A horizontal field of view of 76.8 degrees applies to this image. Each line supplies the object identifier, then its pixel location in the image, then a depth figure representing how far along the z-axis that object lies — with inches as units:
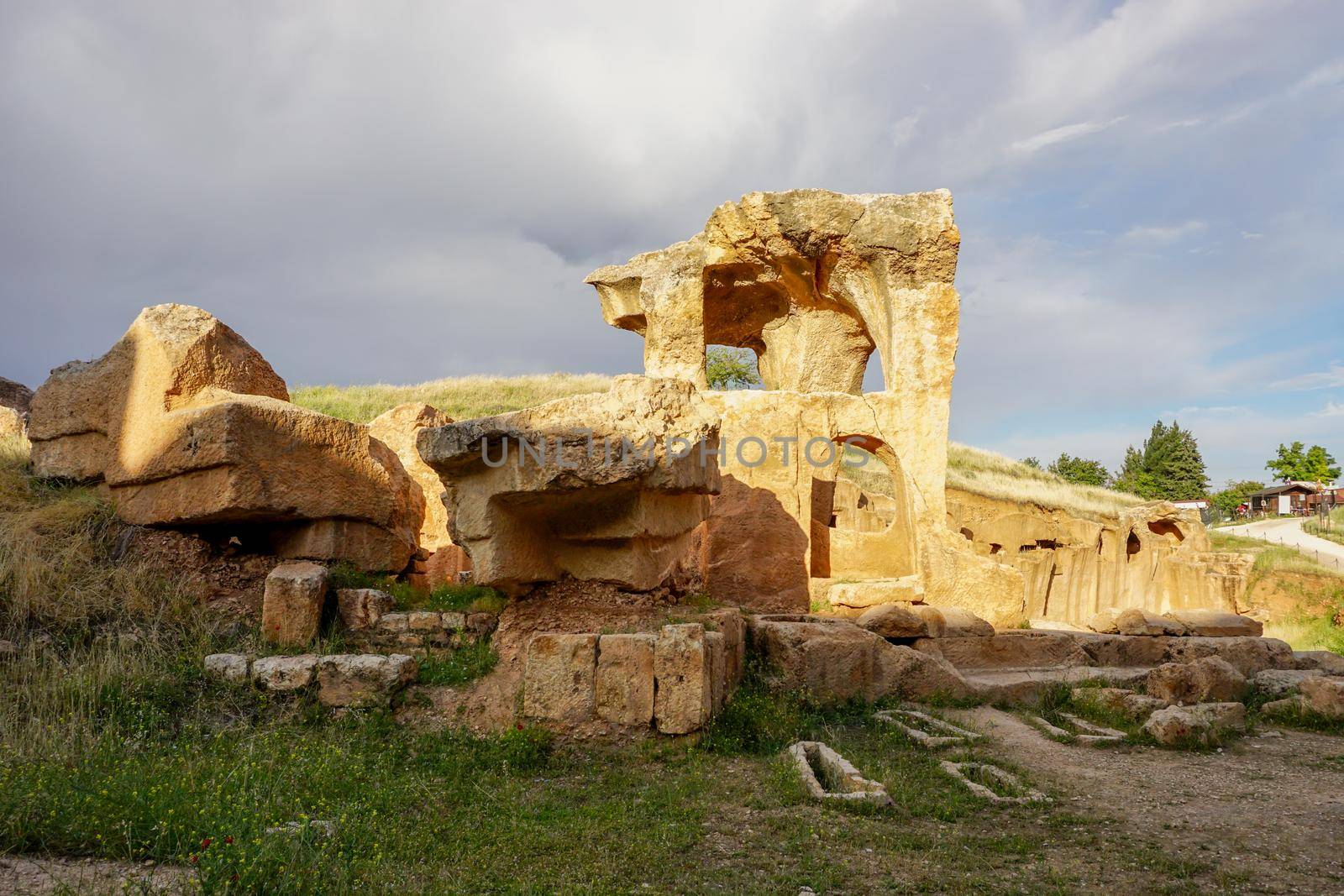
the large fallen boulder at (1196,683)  291.9
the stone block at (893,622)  320.2
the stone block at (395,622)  253.8
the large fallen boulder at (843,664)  261.1
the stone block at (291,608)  249.1
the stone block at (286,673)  225.6
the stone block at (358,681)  223.3
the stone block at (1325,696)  278.5
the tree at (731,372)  1147.3
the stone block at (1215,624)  407.2
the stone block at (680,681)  207.2
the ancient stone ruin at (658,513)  225.3
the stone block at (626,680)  207.6
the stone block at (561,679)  208.8
